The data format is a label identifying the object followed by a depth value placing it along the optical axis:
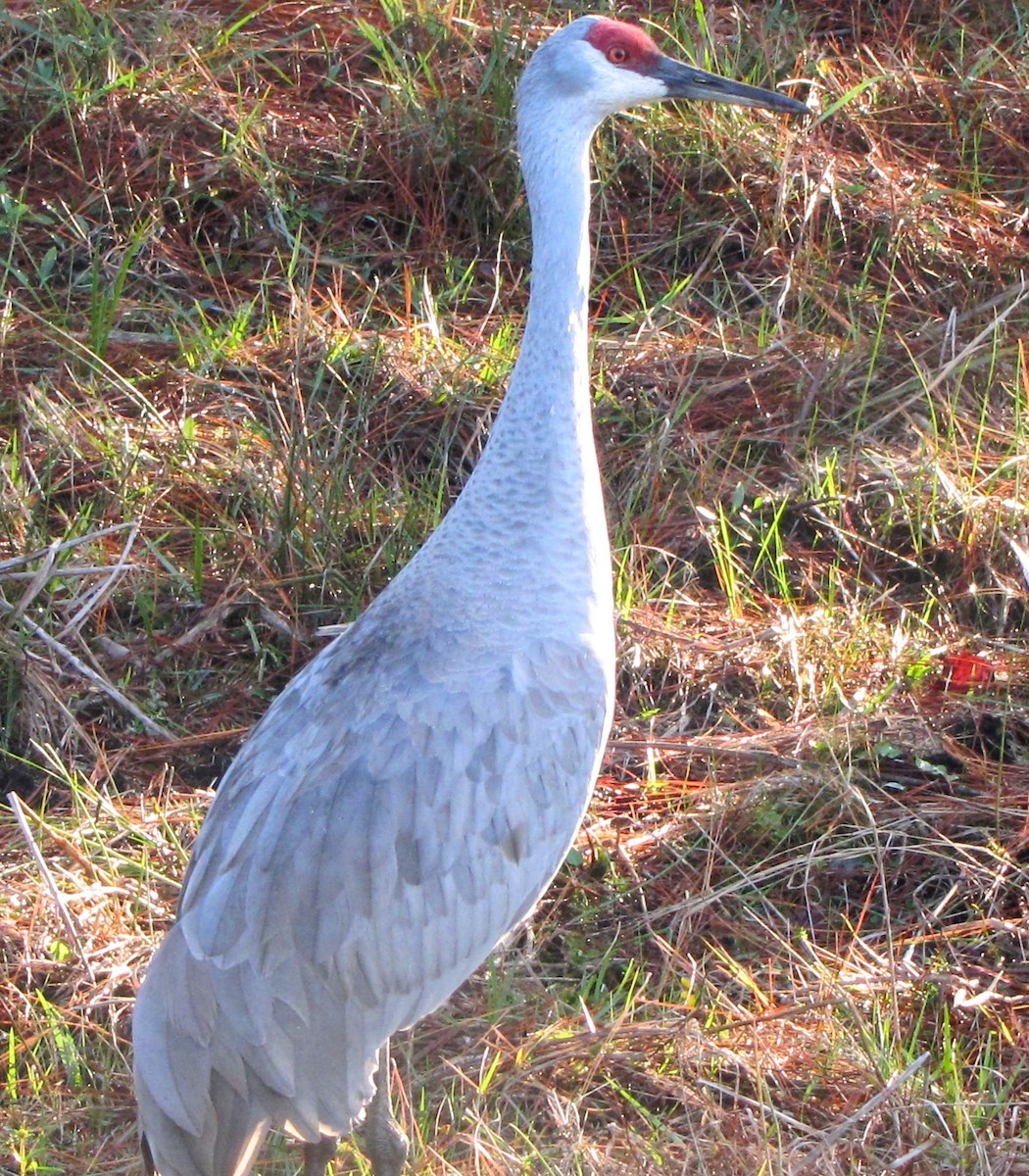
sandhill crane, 4.73
